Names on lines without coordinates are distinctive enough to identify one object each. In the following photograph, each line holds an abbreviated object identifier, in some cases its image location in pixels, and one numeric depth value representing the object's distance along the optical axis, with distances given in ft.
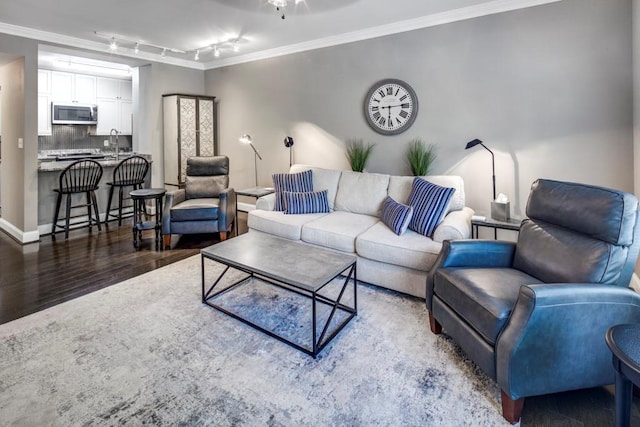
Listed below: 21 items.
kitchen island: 15.08
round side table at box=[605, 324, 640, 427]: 3.64
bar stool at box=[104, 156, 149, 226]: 16.94
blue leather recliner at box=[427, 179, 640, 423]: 5.15
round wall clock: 13.30
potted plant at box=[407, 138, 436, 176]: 12.96
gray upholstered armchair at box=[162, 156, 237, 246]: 13.87
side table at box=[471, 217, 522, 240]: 9.66
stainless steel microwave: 21.84
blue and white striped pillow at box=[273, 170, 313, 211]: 13.29
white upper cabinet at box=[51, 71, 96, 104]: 21.98
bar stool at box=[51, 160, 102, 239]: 14.88
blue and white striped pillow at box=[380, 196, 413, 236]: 10.14
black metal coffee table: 7.34
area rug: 5.55
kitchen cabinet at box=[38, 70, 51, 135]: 21.36
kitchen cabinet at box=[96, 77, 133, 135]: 24.11
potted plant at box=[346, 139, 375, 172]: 14.60
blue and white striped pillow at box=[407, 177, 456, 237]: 9.89
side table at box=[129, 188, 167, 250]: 14.08
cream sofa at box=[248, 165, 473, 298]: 9.32
